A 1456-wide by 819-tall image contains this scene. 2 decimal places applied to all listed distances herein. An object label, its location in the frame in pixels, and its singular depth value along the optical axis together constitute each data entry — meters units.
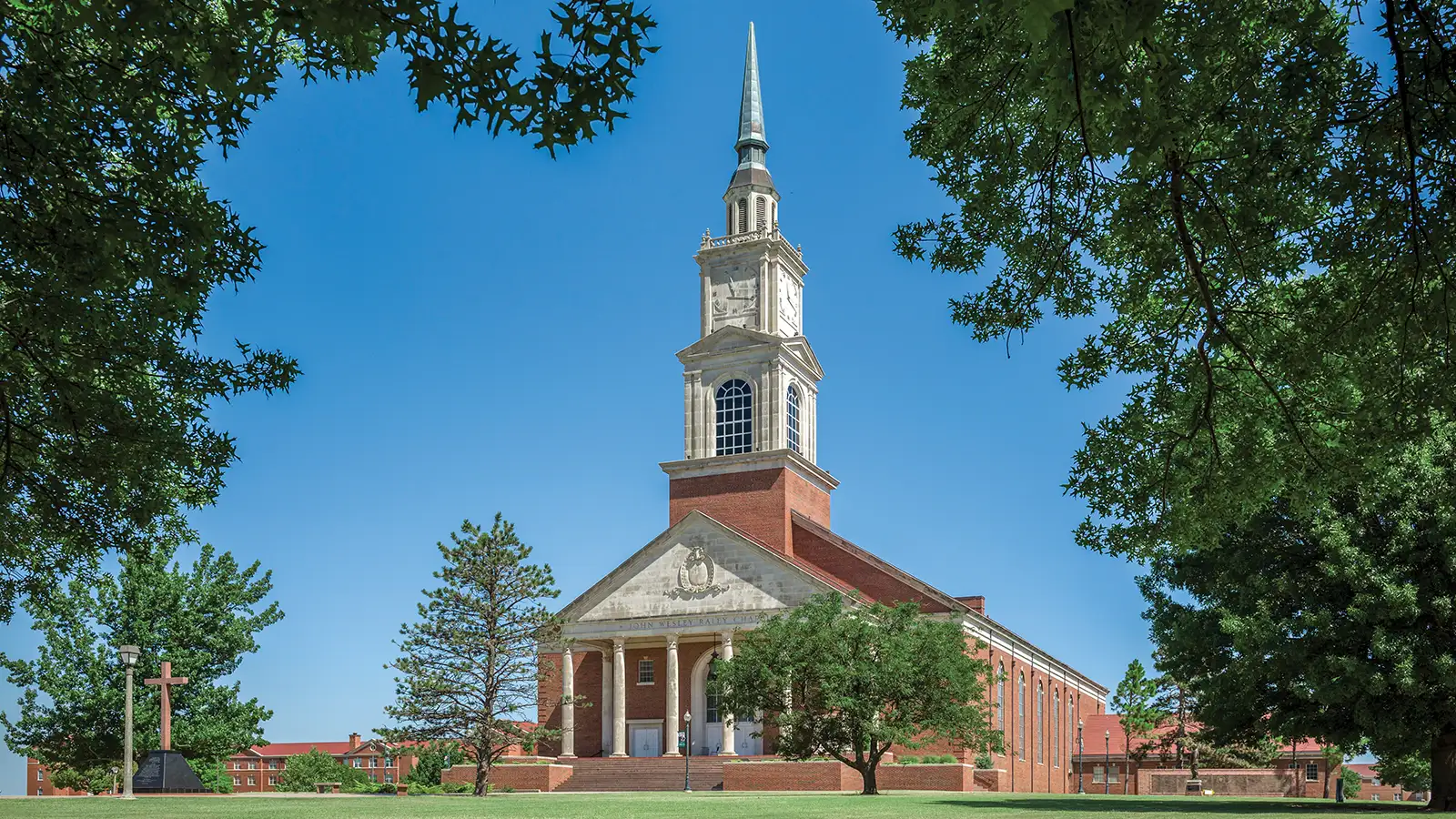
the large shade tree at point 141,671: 46.75
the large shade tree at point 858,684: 35.38
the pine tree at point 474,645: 40.28
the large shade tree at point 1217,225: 8.20
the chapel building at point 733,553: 53.03
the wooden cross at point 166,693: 37.66
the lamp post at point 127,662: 31.39
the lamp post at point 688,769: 44.08
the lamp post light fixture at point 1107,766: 73.06
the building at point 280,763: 121.71
